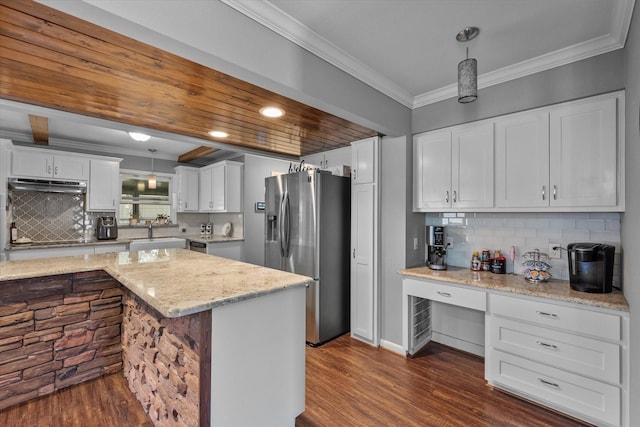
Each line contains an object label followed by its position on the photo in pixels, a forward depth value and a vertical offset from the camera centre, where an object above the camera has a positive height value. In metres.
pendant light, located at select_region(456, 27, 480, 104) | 1.83 +0.86
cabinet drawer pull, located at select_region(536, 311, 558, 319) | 2.00 -0.69
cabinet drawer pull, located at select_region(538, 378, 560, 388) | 2.00 -1.16
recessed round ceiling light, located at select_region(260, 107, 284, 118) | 2.48 +0.89
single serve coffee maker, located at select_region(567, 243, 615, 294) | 2.00 -0.36
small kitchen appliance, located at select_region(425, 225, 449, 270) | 2.87 -0.33
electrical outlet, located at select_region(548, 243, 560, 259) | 2.45 -0.30
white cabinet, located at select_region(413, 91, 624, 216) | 2.02 +0.44
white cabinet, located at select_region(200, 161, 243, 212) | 4.95 +0.47
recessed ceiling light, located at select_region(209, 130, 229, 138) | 3.16 +0.90
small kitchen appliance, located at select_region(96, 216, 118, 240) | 4.69 -0.23
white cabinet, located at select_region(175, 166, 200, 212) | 5.58 +0.50
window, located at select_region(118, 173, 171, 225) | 5.26 +0.28
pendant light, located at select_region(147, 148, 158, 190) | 4.89 +0.55
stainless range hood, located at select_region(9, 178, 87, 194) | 3.99 +0.41
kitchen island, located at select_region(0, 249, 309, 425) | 1.40 -0.75
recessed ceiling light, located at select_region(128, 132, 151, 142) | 3.27 +0.90
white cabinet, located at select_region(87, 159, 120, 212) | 4.61 +0.45
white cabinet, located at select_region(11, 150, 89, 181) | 4.00 +0.71
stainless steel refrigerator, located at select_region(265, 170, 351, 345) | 3.19 -0.29
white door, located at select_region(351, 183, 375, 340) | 3.15 -0.51
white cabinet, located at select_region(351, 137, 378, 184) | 3.16 +0.60
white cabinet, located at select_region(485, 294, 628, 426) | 1.80 -0.96
